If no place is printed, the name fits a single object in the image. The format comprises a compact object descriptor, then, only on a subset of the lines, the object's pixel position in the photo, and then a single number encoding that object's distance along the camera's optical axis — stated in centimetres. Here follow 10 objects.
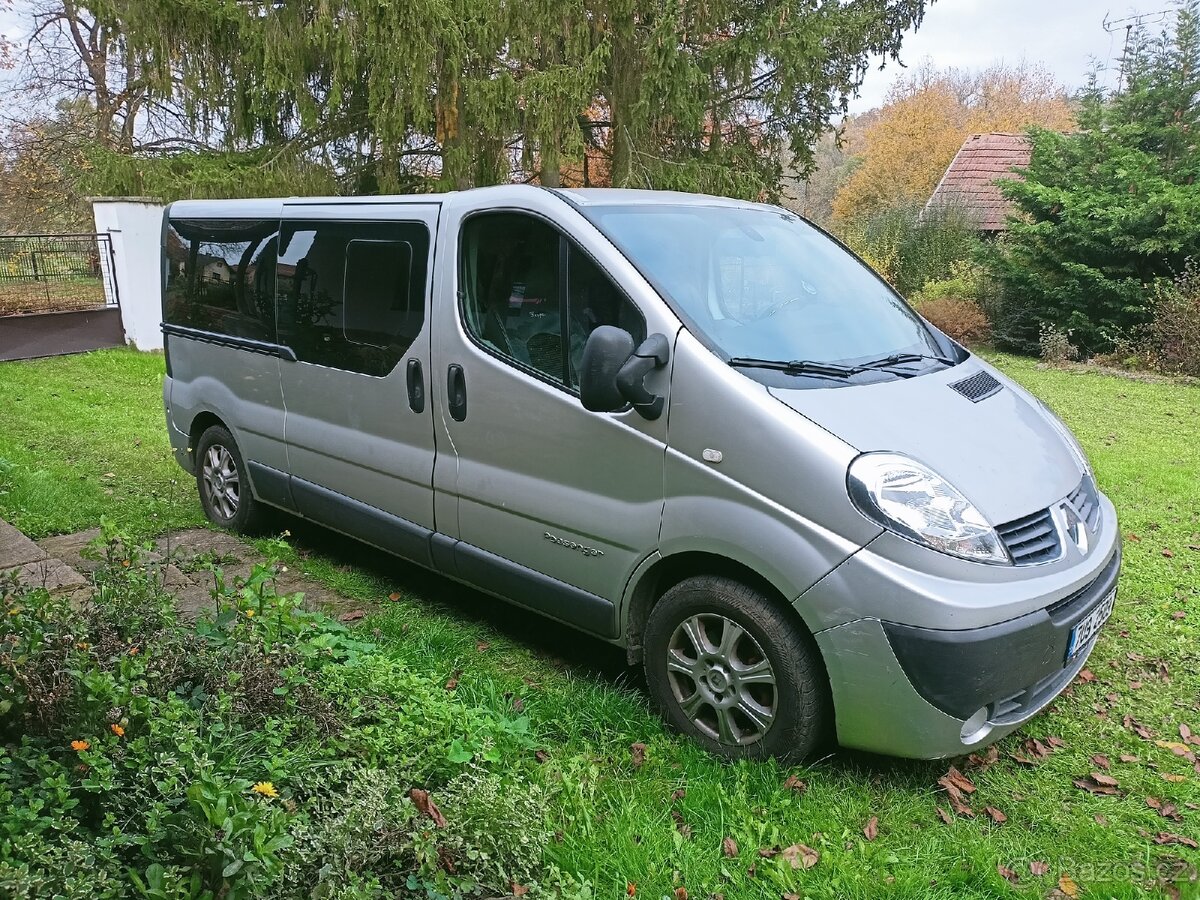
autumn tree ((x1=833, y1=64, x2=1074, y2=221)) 3731
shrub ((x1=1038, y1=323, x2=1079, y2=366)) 1462
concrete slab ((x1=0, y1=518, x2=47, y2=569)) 445
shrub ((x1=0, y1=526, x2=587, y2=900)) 200
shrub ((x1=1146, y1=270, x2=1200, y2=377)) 1275
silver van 293
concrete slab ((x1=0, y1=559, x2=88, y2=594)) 378
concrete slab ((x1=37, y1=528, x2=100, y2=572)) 512
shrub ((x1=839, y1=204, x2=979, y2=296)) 2028
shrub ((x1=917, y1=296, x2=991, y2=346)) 1688
